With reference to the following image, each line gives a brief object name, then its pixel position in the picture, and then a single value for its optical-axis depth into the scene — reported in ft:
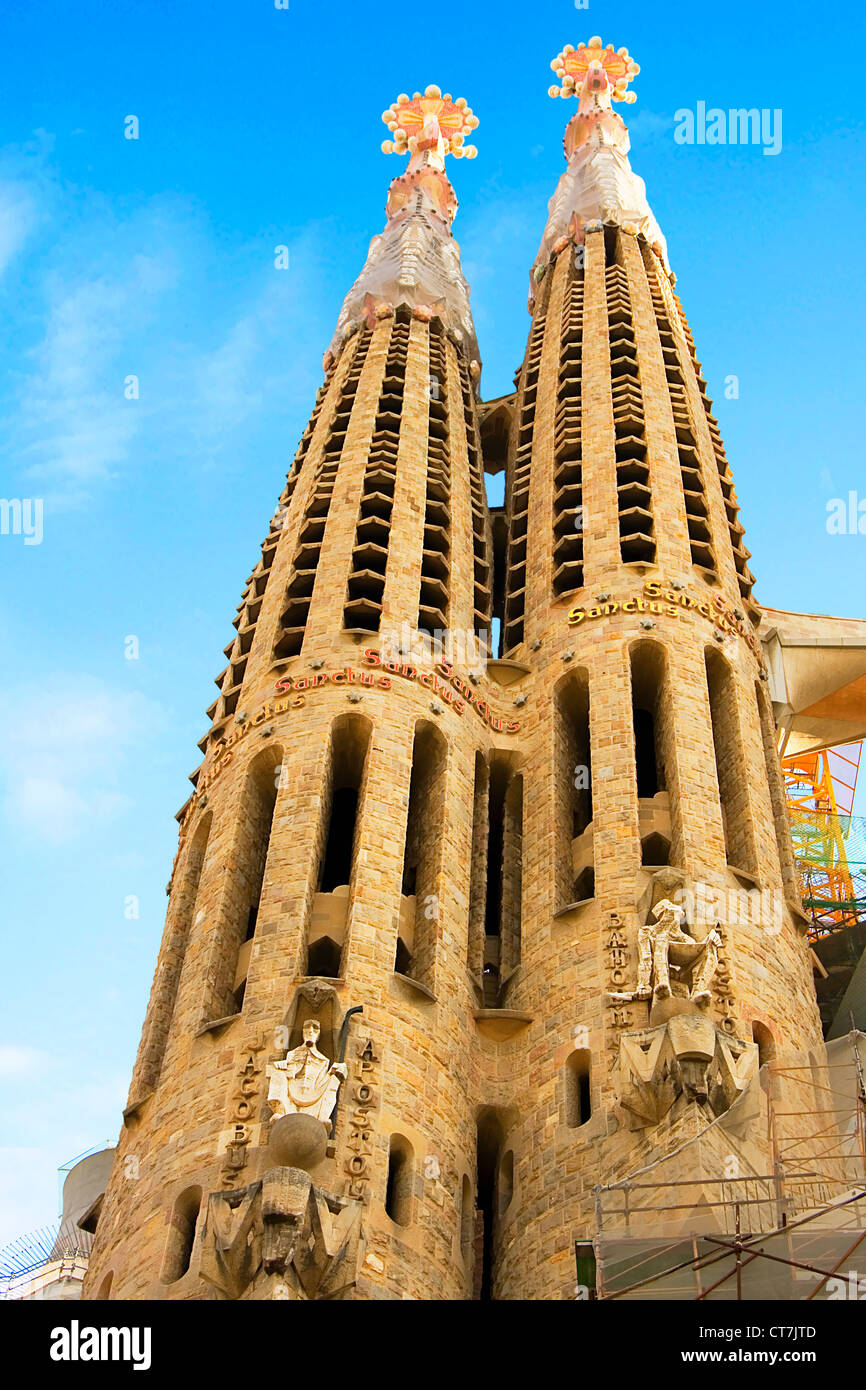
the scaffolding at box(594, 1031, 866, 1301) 79.77
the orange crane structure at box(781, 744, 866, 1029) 158.30
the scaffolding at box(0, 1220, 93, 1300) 159.53
